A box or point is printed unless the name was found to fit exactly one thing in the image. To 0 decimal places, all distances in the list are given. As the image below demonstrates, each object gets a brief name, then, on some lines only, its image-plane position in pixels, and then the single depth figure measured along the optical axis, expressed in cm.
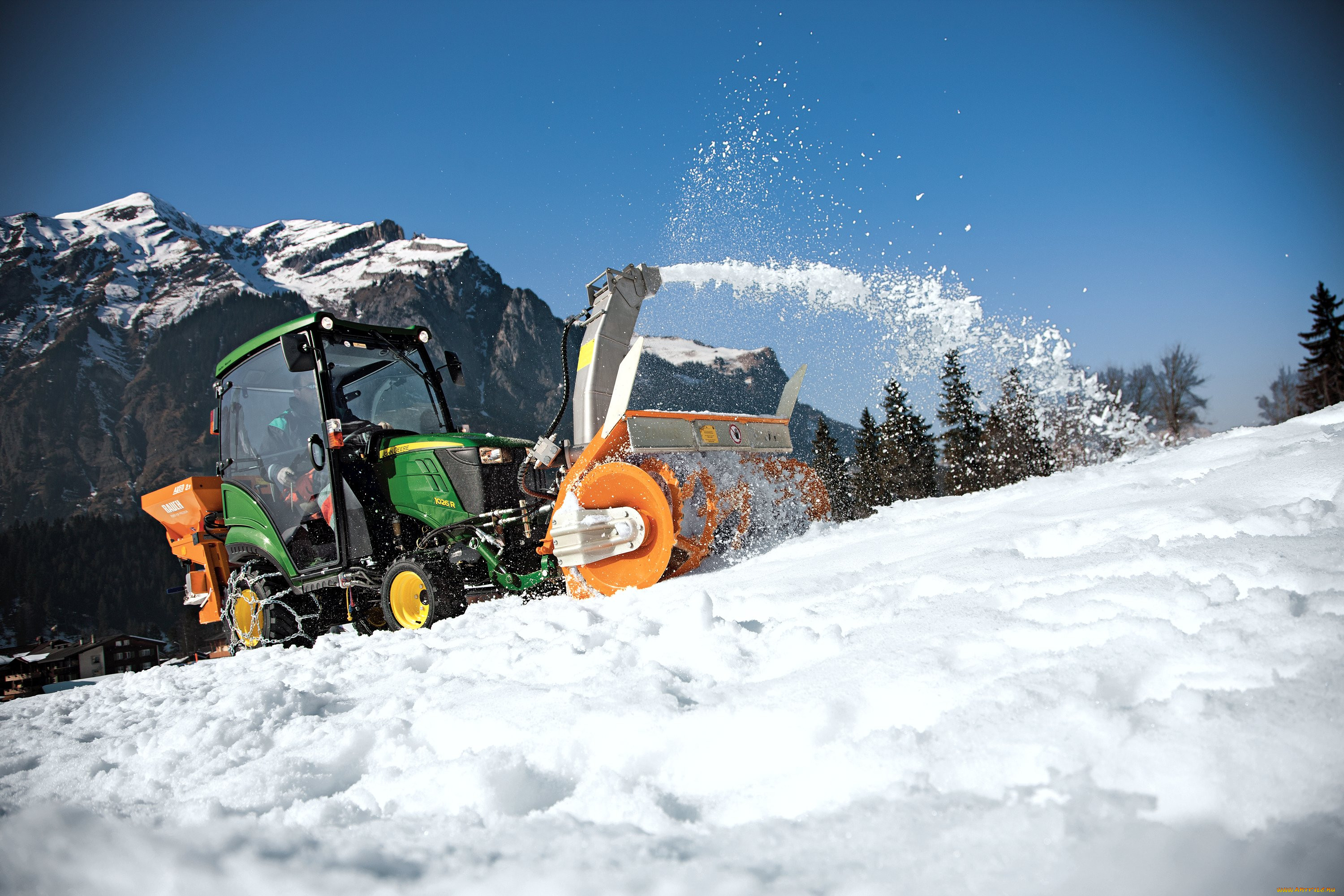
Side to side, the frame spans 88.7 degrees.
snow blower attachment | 461
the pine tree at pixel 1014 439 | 3419
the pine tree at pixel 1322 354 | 3506
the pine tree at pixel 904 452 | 3644
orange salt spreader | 674
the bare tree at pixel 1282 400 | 4125
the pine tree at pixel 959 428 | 3697
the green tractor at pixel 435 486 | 475
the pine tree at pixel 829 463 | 3866
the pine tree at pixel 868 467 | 3806
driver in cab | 569
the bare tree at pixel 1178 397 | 3800
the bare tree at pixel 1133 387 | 3869
